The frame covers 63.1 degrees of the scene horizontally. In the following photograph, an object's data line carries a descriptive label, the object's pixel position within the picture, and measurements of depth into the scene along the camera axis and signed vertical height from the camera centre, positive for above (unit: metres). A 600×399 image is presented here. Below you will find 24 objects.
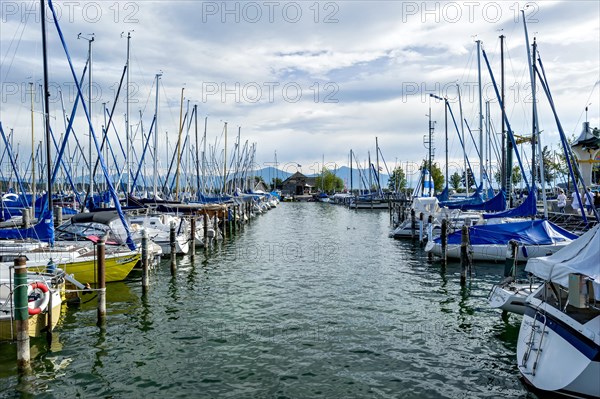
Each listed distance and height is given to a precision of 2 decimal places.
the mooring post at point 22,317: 11.21 -2.83
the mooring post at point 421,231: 35.58 -3.11
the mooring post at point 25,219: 25.31 -1.34
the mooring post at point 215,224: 36.66 -2.49
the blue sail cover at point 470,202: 33.75 -0.95
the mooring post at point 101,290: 15.02 -3.01
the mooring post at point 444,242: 25.67 -2.82
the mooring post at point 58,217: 30.98 -1.54
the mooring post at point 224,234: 40.01 -3.56
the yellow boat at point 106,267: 18.36 -2.91
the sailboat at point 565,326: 8.56 -2.68
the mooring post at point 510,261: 17.74 -2.67
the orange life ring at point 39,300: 12.70 -2.86
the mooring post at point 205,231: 32.78 -2.67
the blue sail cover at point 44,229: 19.00 -1.42
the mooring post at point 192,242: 27.95 -2.90
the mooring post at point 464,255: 21.06 -2.88
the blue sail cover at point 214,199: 60.09 -0.93
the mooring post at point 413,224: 38.25 -2.77
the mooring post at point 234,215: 48.18 -2.39
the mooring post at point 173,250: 23.92 -2.89
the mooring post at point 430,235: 28.16 -2.80
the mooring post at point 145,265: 18.98 -2.88
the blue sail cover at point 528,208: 25.83 -1.08
